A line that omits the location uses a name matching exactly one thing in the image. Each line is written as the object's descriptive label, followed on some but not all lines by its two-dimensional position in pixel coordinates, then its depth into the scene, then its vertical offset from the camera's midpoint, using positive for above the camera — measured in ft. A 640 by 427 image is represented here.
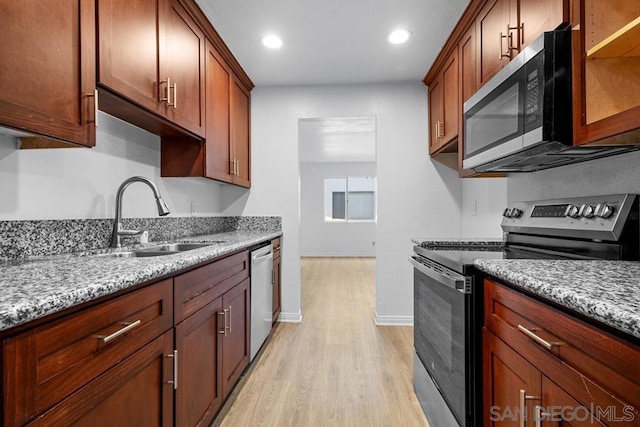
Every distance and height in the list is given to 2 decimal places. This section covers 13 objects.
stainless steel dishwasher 7.32 -2.01
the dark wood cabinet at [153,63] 4.28 +2.41
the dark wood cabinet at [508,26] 4.24 +2.91
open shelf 3.14 +1.76
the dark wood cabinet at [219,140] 7.39 +1.99
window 26.25 +1.22
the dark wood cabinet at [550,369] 2.04 -1.22
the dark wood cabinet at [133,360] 2.14 -1.32
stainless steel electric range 4.00 -0.82
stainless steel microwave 3.91 +1.37
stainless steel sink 5.13 -0.65
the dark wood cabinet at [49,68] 2.94 +1.49
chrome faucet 5.51 +0.01
